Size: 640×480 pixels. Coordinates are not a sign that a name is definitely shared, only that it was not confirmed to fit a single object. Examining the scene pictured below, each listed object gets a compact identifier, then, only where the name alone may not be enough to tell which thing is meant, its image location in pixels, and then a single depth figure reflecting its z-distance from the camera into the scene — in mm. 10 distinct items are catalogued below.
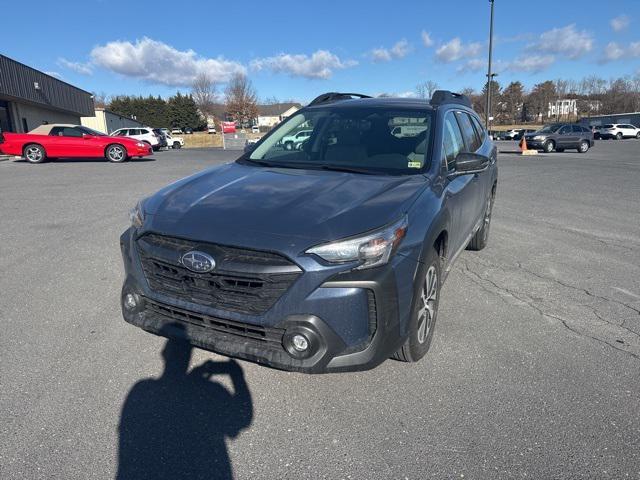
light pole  29594
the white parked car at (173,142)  40412
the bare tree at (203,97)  91875
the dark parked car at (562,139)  28359
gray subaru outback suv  2379
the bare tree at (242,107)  78625
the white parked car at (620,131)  52062
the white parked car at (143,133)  30609
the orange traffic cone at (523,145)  27470
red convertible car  18547
